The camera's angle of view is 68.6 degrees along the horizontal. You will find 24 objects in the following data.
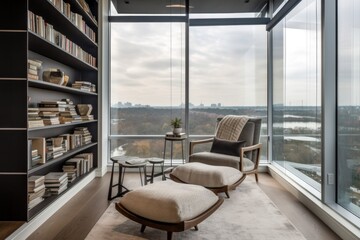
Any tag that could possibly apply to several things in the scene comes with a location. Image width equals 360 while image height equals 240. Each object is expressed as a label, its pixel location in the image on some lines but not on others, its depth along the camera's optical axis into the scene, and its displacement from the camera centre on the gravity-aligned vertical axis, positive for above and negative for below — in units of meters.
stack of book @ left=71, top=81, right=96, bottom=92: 3.64 +0.45
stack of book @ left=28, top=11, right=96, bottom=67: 2.44 +0.88
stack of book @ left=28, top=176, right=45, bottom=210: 2.49 -0.71
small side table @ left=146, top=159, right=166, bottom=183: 3.37 -0.56
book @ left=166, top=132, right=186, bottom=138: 4.12 -0.27
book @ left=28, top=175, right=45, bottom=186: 2.54 -0.62
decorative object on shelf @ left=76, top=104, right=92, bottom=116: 3.87 +0.13
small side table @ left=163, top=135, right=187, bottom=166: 4.07 -0.32
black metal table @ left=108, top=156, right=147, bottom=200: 3.09 -0.57
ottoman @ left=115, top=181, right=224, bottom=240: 2.03 -0.72
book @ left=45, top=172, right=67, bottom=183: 2.94 -0.67
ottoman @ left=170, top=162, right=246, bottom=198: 3.00 -0.69
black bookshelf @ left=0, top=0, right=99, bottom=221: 2.19 +0.06
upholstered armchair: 3.51 -0.49
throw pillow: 3.72 -0.42
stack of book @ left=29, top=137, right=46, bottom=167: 2.60 -0.30
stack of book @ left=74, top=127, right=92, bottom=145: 3.85 -0.24
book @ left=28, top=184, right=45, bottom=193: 2.51 -0.70
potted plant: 4.17 -0.15
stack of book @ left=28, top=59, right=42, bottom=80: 2.33 +0.44
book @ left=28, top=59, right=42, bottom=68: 2.35 +0.50
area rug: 2.24 -1.00
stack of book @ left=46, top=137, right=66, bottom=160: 2.84 -0.34
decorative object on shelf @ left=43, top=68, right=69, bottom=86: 2.97 +0.47
